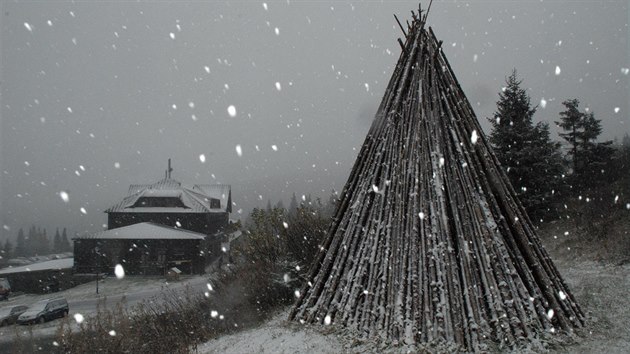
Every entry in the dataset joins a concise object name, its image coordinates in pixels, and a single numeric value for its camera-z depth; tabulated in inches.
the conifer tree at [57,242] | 3142.2
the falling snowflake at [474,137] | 236.4
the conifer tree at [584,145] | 683.4
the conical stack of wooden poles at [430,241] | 191.0
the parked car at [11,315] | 639.3
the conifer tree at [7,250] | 2417.7
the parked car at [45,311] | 605.9
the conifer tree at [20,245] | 2773.6
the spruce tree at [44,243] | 3255.9
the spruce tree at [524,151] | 562.3
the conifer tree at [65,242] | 3169.3
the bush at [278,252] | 332.5
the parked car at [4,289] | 923.4
